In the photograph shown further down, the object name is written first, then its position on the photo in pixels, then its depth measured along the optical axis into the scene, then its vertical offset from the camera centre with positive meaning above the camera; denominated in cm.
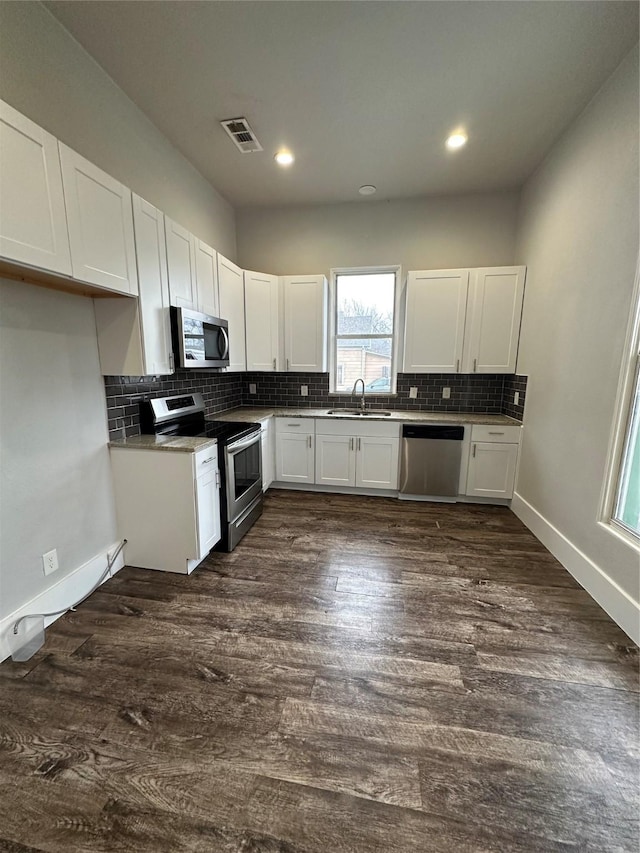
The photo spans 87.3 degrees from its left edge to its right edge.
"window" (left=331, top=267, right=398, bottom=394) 401 +53
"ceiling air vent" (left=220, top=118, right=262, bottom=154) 255 +189
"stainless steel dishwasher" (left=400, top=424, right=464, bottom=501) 348 -89
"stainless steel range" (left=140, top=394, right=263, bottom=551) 255 -60
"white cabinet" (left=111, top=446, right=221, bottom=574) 225 -91
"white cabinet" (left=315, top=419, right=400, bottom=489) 360 -86
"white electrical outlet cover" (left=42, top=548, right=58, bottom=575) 188 -107
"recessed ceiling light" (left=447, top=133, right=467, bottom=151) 271 +191
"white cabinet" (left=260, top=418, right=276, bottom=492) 356 -88
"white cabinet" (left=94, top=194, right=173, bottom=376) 213 +33
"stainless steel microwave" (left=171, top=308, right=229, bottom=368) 247 +27
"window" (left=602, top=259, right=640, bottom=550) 196 -45
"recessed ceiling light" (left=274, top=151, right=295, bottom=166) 296 +191
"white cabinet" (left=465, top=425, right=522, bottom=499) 338 -87
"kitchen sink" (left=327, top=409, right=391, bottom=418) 393 -46
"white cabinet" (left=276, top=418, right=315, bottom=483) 375 -86
